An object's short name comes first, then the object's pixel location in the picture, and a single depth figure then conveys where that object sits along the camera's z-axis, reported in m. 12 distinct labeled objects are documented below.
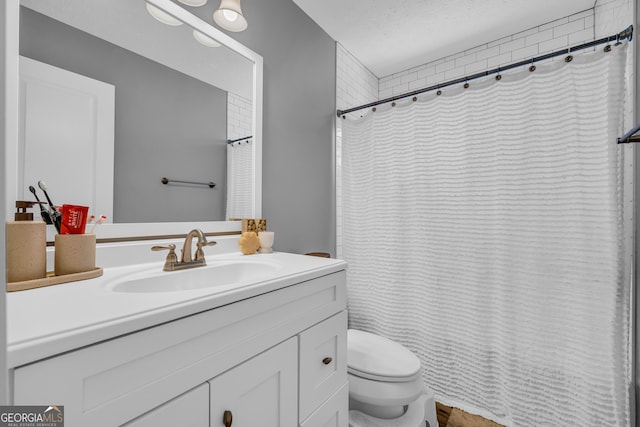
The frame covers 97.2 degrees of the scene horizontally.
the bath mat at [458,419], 1.54
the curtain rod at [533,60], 1.21
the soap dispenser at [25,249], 0.72
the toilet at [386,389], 1.23
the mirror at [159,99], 0.91
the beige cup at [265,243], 1.41
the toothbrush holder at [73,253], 0.82
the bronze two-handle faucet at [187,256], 1.01
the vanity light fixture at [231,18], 1.27
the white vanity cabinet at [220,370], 0.48
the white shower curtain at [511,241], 1.26
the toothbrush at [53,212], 0.84
